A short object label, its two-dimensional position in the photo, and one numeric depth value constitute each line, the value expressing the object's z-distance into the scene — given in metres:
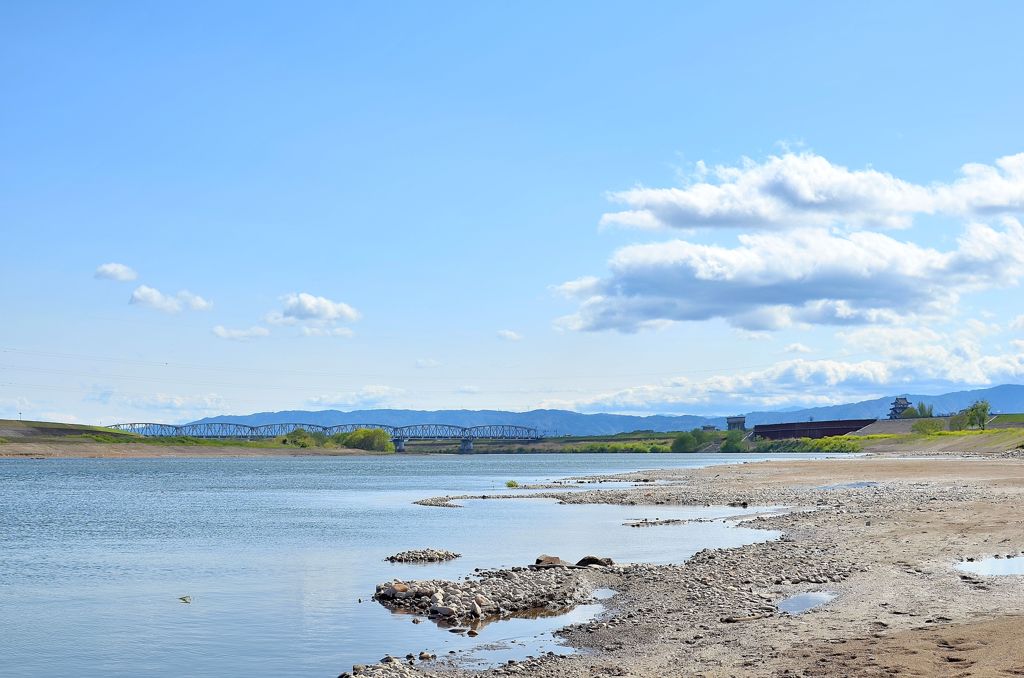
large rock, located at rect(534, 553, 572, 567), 34.66
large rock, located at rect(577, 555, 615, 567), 34.91
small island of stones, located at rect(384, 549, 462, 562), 39.25
